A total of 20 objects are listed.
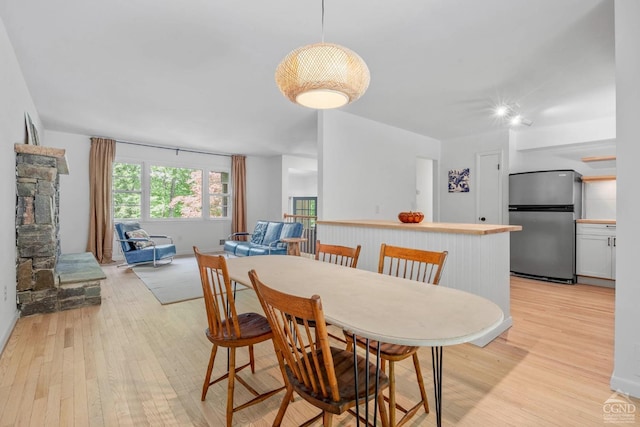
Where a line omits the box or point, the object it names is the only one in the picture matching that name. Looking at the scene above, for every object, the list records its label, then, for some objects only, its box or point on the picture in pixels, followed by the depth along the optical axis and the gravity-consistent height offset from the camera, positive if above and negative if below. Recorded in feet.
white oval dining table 3.34 -1.23
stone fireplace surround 10.07 -1.10
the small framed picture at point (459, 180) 18.67 +1.96
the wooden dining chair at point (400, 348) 4.51 -2.09
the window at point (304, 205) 30.17 +0.67
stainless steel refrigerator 14.74 -0.41
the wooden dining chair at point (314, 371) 3.28 -2.08
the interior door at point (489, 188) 17.38 +1.40
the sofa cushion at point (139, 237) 18.06 -1.50
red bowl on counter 10.27 -0.18
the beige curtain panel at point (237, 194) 25.45 +1.46
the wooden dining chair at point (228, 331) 5.08 -2.09
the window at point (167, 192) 21.13 +1.43
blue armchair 17.59 -2.10
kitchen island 8.36 -1.04
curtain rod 20.72 +4.58
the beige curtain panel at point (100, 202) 19.15 +0.58
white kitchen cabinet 13.89 -1.69
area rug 12.53 -3.27
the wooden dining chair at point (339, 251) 7.09 -0.93
